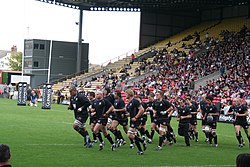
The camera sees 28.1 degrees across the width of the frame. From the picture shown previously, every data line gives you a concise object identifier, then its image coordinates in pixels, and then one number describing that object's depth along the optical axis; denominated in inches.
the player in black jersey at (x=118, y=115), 673.6
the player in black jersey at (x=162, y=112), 681.0
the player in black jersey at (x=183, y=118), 738.2
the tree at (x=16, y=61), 4977.1
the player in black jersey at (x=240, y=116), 719.7
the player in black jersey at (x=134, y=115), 606.9
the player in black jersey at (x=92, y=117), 662.5
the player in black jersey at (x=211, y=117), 740.0
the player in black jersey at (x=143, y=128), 704.0
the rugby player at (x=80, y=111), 649.6
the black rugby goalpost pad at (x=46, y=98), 1596.9
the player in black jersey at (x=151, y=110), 738.8
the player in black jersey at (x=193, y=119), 765.3
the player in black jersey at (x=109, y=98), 682.2
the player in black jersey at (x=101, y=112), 636.7
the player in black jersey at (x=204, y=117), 744.0
